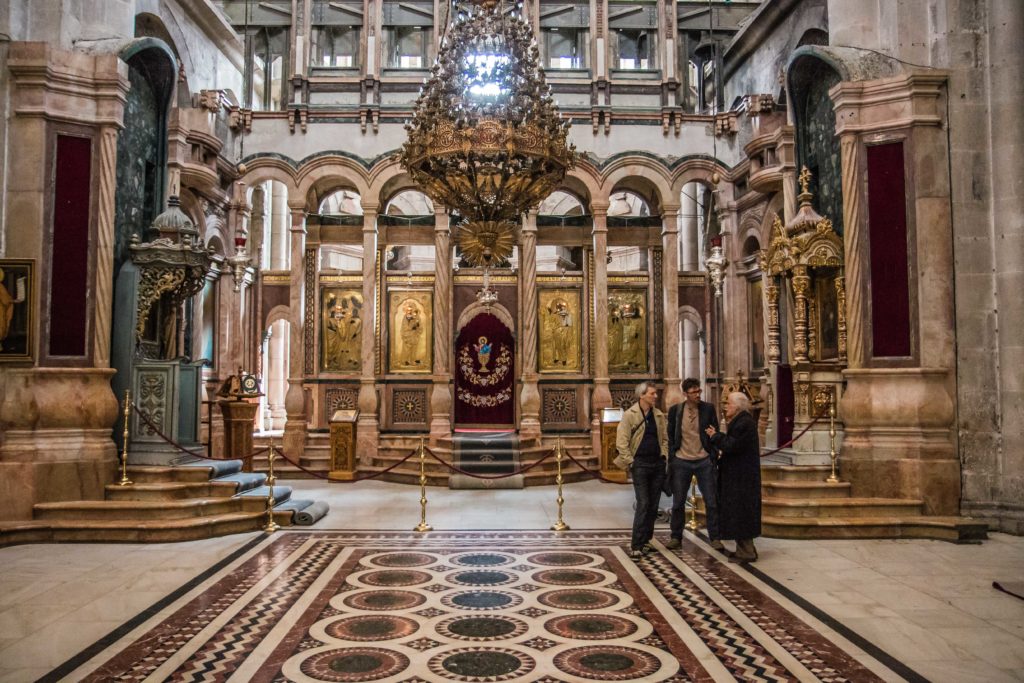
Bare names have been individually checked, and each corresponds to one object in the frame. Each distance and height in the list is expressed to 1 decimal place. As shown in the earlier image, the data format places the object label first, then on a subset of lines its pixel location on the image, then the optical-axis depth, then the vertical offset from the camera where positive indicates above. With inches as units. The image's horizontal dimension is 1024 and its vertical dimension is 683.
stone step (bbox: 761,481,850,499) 302.0 -44.0
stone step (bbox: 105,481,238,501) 295.4 -43.8
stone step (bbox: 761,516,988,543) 278.4 -55.2
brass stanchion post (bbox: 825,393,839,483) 307.6 -24.7
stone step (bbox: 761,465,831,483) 312.2 -38.3
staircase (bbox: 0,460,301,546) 274.7 -50.4
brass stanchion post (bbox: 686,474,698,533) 295.4 -54.1
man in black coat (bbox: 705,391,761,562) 236.7 -30.4
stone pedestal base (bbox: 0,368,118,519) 282.0 -21.3
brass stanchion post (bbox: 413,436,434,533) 301.2 -55.6
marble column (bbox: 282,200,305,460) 525.3 +25.2
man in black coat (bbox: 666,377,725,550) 247.0 -23.1
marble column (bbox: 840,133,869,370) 317.4 +54.7
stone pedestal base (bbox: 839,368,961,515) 296.2 -24.7
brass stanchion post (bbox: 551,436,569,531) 301.4 -59.0
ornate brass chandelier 285.9 +102.3
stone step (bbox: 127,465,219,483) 306.0 -37.6
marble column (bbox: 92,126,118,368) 305.6 +58.1
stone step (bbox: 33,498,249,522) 281.3 -48.9
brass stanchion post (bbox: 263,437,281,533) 299.6 -50.8
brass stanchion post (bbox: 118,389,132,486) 296.0 -33.7
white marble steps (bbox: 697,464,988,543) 278.4 -51.9
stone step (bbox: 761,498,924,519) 290.8 -49.7
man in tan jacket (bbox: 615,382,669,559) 246.7 -22.4
